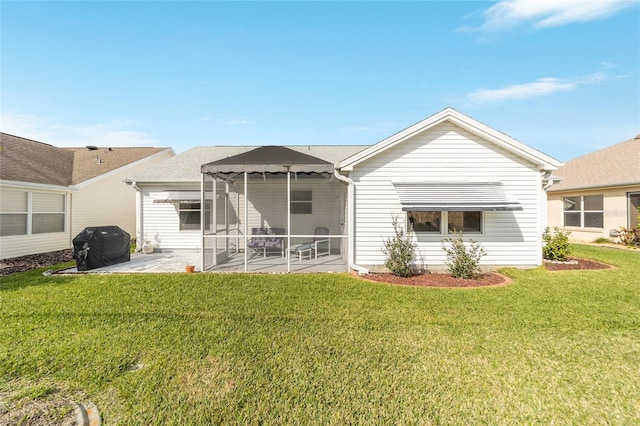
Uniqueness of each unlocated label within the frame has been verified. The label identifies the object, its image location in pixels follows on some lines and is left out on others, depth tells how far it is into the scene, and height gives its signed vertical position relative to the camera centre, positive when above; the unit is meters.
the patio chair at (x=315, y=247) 10.10 -1.19
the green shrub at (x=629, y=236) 13.20 -0.87
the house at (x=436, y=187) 8.21 +0.88
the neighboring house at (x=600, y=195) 13.73 +1.24
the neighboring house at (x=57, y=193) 10.93 +1.03
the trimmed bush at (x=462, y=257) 7.75 -1.16
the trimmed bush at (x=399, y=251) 7.93 -1.03
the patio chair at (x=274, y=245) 10.73 -1.13
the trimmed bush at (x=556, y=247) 9.43 -1.04
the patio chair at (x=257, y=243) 10.72 -1.08
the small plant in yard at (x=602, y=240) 14.30 -1.20
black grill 8.66 -1.07
